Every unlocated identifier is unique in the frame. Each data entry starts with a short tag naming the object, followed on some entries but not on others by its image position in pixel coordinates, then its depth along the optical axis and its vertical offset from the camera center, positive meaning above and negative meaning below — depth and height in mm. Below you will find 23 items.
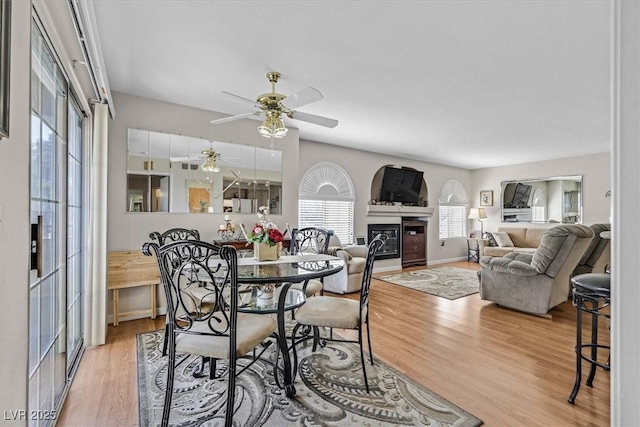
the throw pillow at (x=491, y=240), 7340 -601
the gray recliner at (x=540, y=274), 3438 -714
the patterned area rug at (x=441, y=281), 4828 -1203
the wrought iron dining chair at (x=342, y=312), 2145 -718
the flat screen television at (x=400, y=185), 6730 +680
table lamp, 8039 +33
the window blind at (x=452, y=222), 8039 -183
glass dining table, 1952 -410
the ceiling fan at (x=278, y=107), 2494 +944
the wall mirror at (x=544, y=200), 6773 +379
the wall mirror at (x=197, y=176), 3576 +498
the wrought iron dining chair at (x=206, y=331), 1629 -688
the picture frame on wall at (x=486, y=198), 8180 +473
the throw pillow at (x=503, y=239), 7117 -570
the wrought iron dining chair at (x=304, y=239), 3023 -321
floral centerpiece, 2492 -215
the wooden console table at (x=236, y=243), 3793 -365
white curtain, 2814 -235
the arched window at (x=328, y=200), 5629 +280
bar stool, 1909 -537
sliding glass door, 1555 -123
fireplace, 6547 -483
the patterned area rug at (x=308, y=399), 1819 -1224
